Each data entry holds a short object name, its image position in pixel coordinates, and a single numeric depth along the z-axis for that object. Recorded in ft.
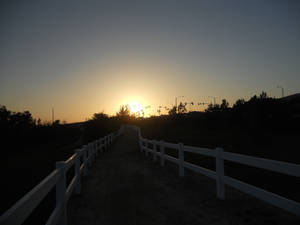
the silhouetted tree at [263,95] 135.60
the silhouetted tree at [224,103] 239.34
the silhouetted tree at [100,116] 110.93
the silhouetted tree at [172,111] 227.49
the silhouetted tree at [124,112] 355.77
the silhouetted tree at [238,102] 150.75
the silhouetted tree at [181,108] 233.76
